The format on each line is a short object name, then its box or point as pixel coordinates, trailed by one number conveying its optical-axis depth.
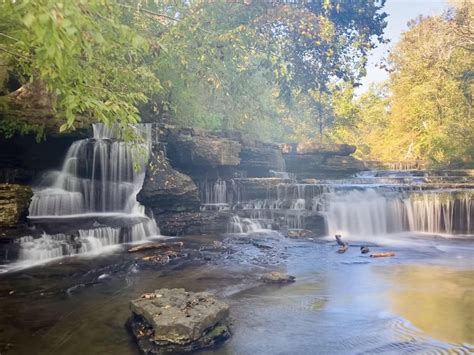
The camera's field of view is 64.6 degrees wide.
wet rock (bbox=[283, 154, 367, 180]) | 25.02
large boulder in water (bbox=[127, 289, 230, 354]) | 5.02
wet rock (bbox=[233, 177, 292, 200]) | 18.14
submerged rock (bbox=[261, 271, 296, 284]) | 8.35
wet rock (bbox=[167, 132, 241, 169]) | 17.20
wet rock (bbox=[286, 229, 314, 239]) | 14.32
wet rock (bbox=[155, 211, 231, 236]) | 14.43
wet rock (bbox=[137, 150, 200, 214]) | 14.73
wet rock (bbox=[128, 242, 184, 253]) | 11.14
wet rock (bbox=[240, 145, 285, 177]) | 22.40
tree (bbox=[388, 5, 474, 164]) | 24.22
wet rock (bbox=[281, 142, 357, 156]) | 25.33
